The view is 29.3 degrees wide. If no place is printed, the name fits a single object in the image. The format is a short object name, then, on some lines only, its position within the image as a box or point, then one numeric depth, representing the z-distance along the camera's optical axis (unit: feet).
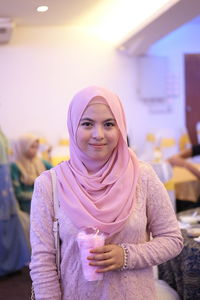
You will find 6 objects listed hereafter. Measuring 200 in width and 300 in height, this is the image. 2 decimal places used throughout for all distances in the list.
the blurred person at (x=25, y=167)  11.68
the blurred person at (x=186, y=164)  12.25
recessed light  10.27
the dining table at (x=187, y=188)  12.46
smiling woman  3.75
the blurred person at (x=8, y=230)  10.43
